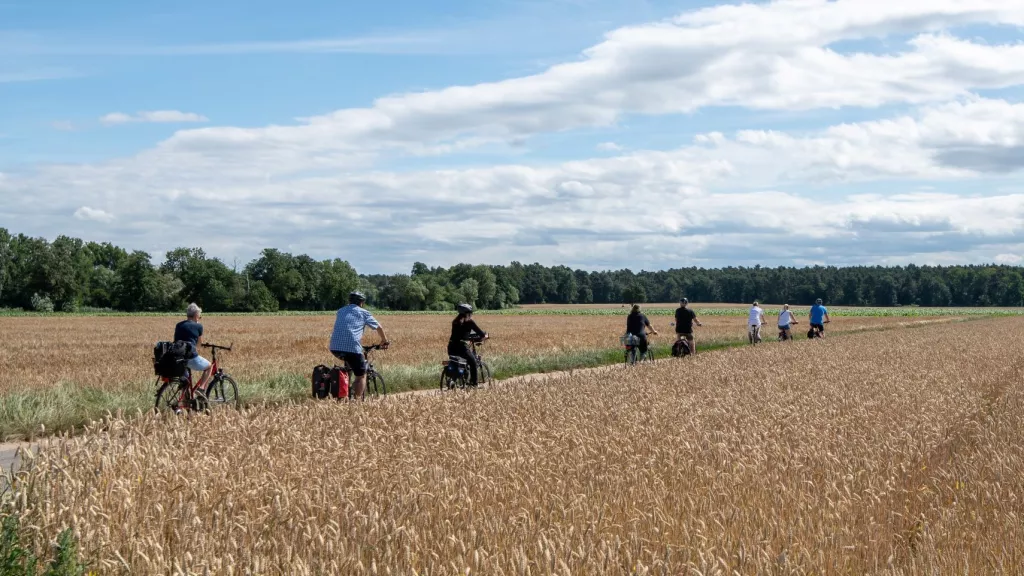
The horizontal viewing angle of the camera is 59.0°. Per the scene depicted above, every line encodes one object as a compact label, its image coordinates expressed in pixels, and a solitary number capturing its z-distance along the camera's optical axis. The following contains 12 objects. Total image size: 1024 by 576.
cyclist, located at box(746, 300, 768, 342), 31.39
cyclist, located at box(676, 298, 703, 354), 24.33
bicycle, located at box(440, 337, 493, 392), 16.72
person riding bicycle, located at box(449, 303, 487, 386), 16.88
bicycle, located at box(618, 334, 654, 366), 22.80
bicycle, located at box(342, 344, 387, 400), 13.63
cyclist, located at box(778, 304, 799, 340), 32.19
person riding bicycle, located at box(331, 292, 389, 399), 13.30
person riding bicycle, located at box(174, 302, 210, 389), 12.80
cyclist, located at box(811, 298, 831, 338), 33.38
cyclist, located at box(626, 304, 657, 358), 22.75
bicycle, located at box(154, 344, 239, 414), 12.80
